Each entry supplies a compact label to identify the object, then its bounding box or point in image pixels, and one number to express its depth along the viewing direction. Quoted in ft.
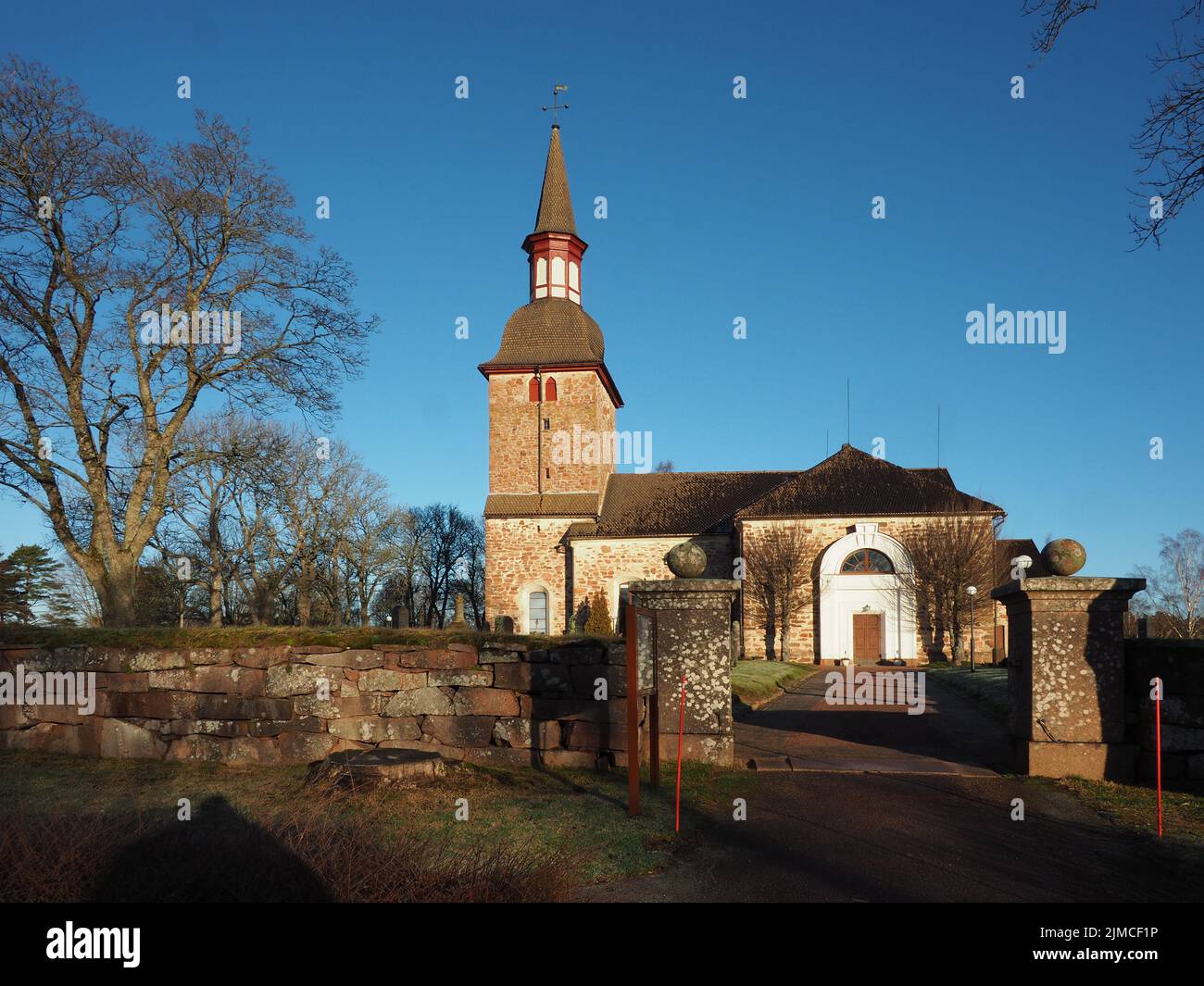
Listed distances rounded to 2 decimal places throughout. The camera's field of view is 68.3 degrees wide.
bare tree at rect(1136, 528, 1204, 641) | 149.99
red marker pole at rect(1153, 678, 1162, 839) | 24.21
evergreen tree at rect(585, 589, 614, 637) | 116.26
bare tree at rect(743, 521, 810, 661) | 115.34
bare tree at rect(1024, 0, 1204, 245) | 20.81
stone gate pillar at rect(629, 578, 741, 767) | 29.53
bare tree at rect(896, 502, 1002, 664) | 109.70
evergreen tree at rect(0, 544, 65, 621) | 114.62
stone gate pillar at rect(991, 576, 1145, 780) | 27.32
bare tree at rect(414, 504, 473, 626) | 199.00
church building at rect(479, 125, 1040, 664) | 114.01
